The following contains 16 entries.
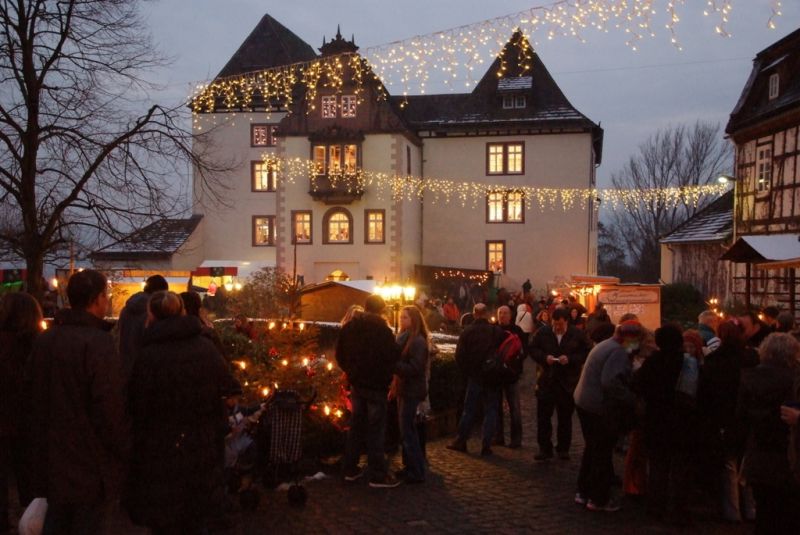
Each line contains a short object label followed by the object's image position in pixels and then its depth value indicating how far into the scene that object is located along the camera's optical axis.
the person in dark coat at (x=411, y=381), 8.41
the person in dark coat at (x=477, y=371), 9.88
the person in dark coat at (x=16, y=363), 6.01
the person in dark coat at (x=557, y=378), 9.44
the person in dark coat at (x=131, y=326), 7.43
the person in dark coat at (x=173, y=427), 4.67
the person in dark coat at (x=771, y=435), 5.52
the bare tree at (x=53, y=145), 12.66
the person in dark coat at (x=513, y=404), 10.16
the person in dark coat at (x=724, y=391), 6.99
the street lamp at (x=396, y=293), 19.93
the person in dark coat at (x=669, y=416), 7.12
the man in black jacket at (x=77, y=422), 4.55
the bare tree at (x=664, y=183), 56.84
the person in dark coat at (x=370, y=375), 8.07
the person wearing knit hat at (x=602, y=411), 7.41
